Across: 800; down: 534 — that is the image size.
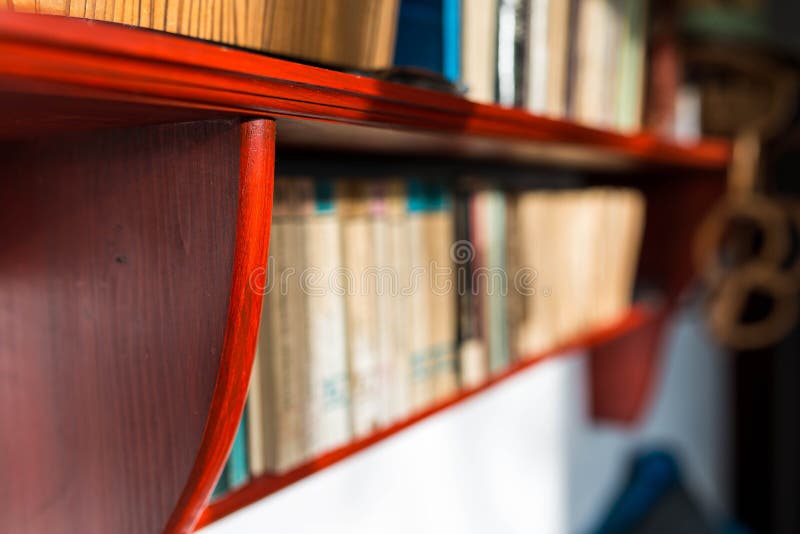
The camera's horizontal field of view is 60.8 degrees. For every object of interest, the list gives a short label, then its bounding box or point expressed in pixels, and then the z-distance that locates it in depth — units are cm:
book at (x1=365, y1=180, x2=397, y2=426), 67
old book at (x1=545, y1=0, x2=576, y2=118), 85
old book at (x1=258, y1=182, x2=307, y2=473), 56
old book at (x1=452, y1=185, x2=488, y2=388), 79
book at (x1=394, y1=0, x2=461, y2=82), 65
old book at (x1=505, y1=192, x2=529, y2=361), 87
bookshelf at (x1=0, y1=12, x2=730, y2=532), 37
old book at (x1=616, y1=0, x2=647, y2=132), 106
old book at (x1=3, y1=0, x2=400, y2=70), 40
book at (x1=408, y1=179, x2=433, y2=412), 72
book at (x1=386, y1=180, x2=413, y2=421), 69
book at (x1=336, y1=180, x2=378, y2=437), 63
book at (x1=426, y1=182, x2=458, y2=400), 75
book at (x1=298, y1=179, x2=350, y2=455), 59
